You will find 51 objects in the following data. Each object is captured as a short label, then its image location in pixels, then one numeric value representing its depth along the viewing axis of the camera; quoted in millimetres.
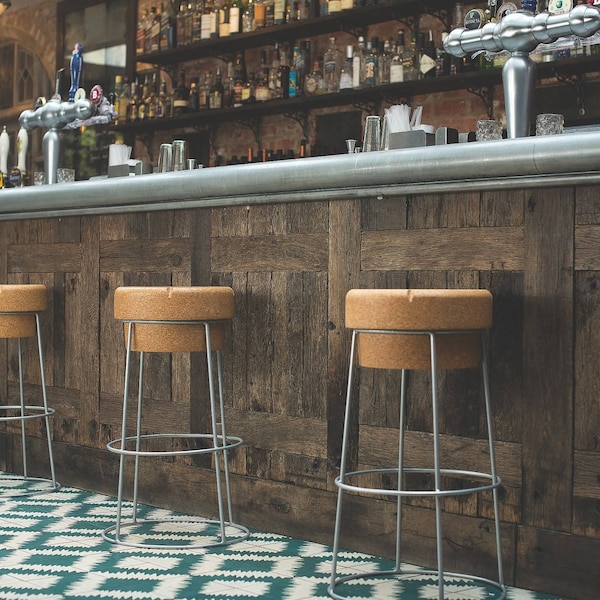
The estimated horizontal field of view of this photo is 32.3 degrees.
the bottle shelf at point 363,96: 5129
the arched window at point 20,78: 9078
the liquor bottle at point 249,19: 6543
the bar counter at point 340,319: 2635
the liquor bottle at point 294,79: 6324
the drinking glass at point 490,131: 3031
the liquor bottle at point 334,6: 5992
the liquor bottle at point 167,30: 7055
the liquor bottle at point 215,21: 6727
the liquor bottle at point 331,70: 6117
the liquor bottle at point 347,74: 5995
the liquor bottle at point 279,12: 6367
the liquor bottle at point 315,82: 6176
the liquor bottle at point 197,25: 6844
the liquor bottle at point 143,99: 7230
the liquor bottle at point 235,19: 6590
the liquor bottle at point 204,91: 6901
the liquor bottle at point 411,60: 5703
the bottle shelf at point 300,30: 5719
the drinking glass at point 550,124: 2945
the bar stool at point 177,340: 3055
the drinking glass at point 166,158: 3881
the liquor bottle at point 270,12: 6473
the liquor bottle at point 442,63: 5539
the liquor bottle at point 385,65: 5859
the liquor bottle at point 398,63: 5746
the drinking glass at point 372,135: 3279
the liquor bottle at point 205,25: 6762
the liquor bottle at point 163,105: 7129
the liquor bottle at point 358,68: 5973
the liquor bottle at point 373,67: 5884
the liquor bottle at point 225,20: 6638
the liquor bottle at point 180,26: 6980
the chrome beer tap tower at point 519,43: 2922
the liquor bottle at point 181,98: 6973
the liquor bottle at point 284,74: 6367
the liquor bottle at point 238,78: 6609
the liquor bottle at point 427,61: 5566
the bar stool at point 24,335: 3830
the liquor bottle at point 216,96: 6801
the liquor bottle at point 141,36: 7387
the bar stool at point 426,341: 2461
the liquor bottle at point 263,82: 6430
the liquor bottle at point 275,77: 6426
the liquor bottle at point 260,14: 6473
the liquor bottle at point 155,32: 7215
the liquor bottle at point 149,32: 7291
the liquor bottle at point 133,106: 7305
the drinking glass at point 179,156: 3861
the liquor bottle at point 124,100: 7414
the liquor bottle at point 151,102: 7199
